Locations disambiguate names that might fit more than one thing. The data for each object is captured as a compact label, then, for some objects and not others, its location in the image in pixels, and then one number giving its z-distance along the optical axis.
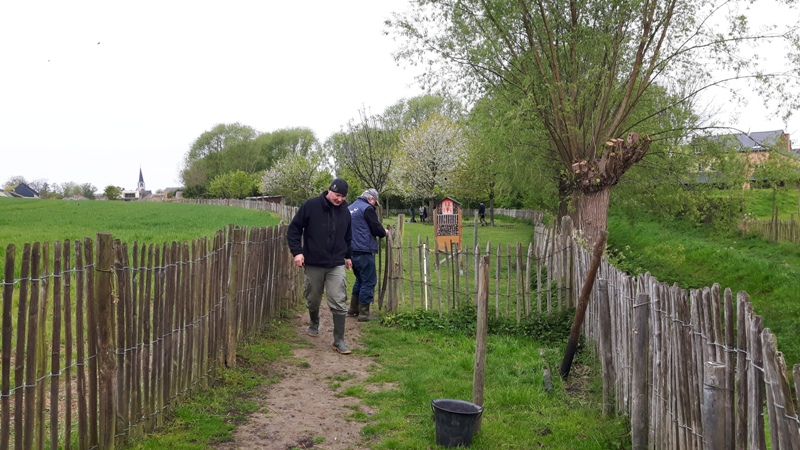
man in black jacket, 7.59
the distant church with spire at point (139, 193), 156.25
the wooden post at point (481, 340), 5.21
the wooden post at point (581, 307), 5.62
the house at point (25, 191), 129.25
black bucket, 4.77
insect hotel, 16.27
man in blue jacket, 8.98
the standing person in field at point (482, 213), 40.53
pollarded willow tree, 13.66
